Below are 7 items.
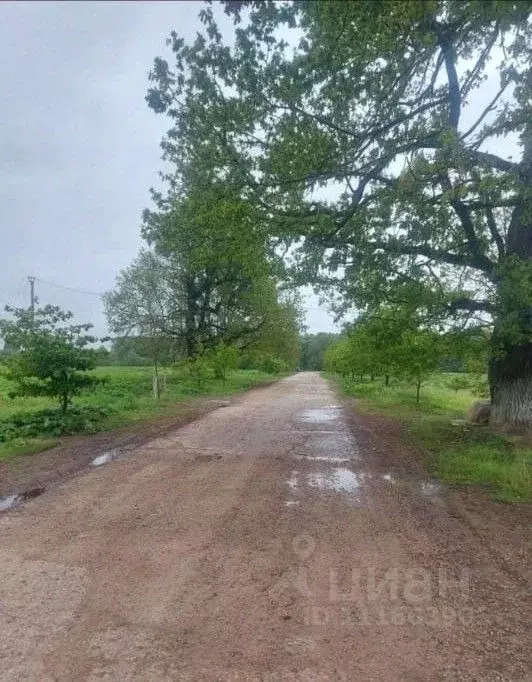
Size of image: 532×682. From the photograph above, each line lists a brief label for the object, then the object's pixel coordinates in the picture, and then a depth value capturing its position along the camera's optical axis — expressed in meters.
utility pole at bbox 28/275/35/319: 45.61
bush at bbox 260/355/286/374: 37.58
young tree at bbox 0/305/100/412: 11.02
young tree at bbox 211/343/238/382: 24.50
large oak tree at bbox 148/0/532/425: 7.41
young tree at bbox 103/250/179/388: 27.30
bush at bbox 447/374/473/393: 15.08
